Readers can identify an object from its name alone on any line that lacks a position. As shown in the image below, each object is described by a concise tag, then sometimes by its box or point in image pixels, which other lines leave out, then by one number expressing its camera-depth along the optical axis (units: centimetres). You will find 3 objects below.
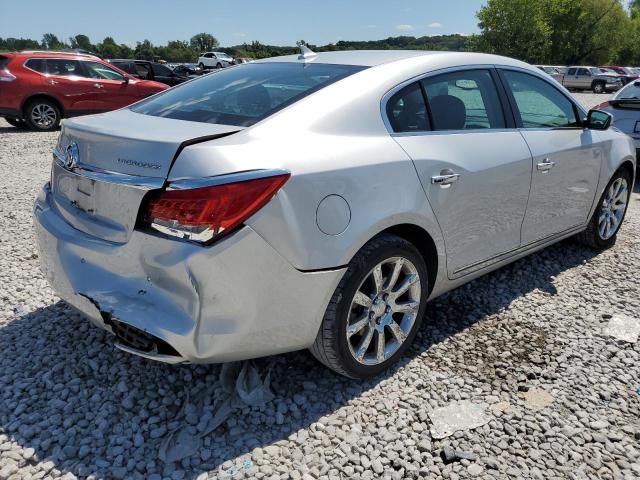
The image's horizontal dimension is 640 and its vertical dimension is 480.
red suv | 1116
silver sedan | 209
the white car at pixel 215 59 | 4516
